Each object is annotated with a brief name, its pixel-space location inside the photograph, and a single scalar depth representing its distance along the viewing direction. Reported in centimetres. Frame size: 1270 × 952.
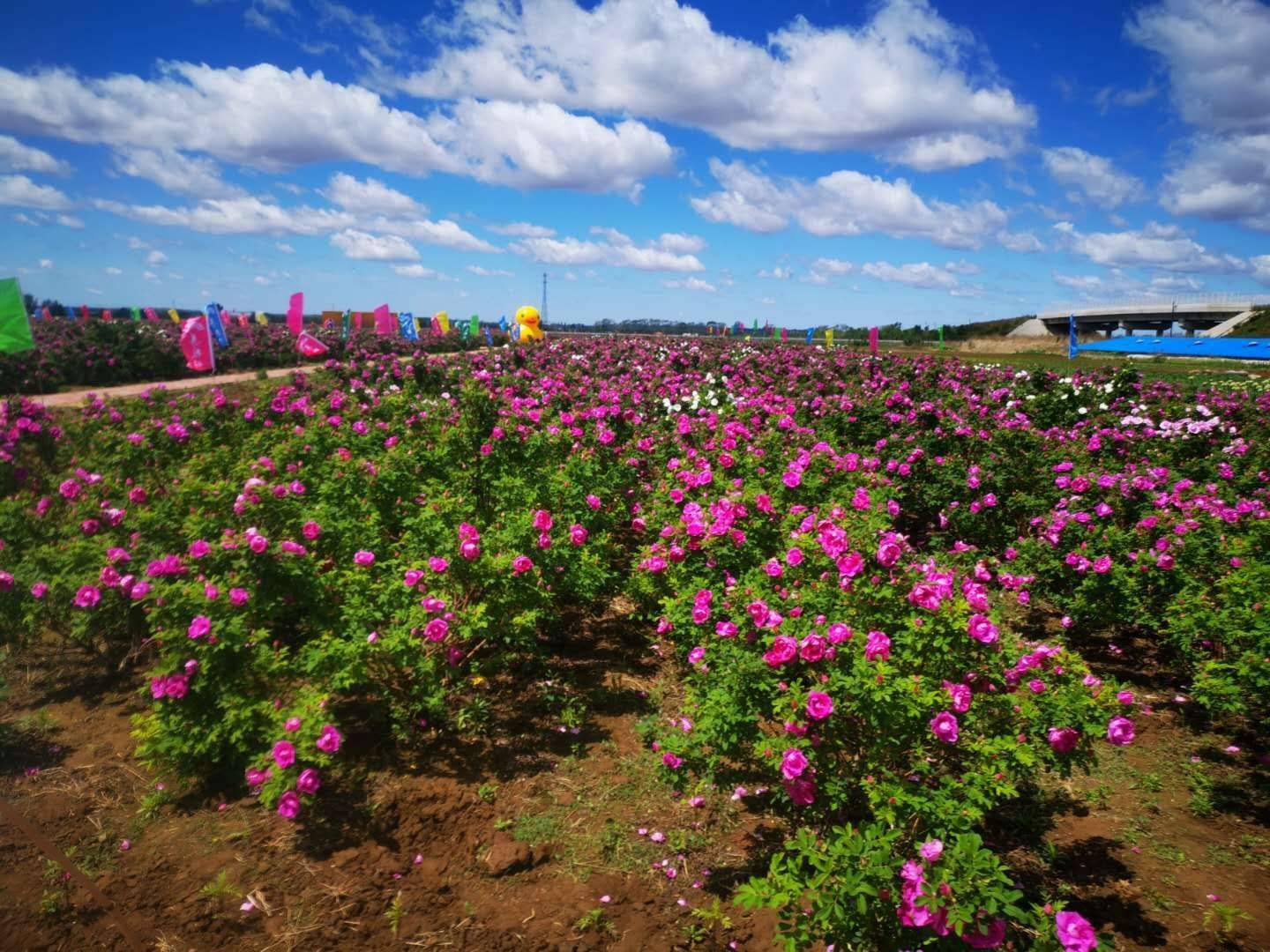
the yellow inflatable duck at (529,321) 3500
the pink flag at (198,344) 1444
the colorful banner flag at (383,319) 2553
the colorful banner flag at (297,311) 2131
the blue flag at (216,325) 2108
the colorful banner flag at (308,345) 1472
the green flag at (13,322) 863
